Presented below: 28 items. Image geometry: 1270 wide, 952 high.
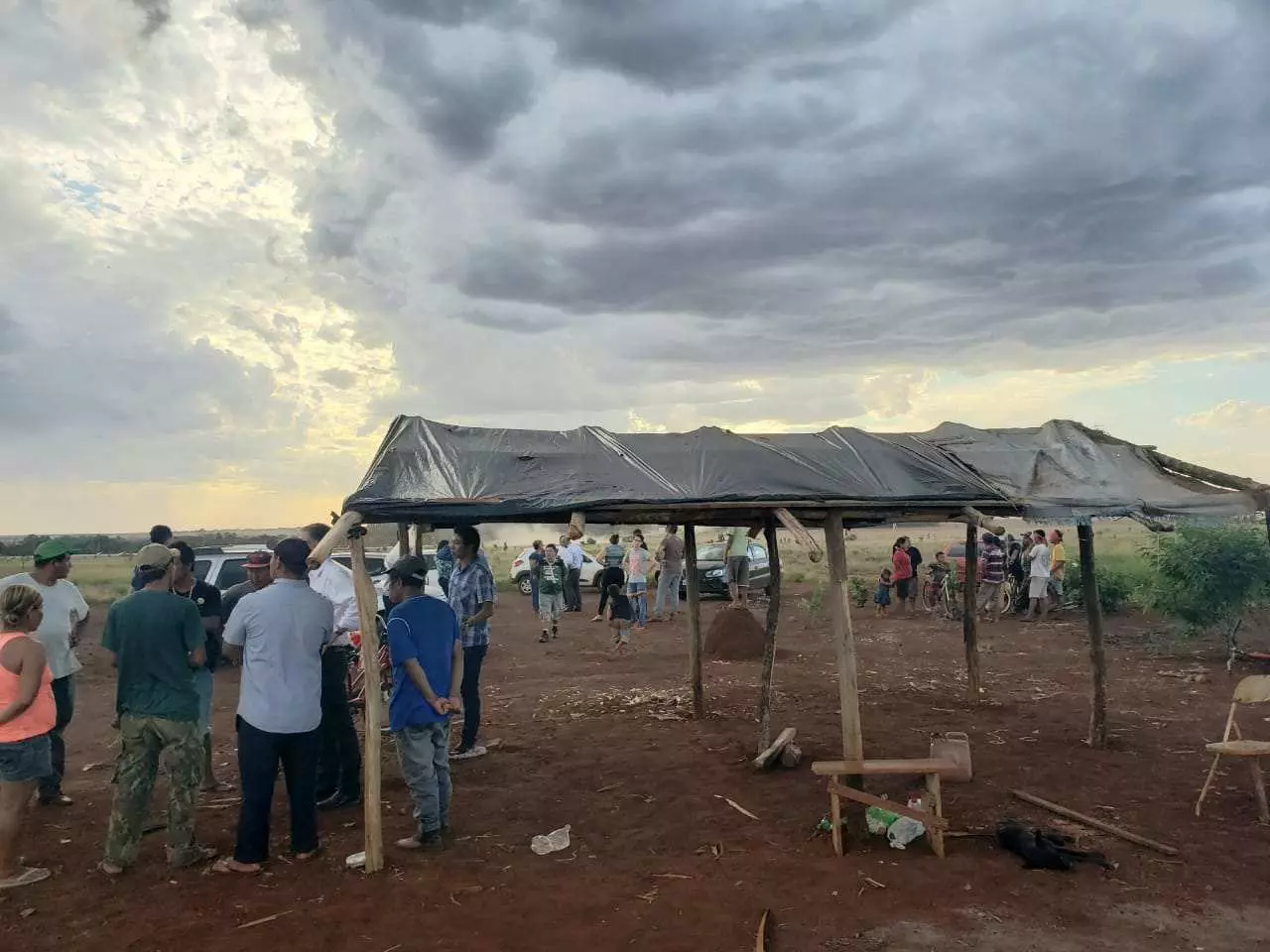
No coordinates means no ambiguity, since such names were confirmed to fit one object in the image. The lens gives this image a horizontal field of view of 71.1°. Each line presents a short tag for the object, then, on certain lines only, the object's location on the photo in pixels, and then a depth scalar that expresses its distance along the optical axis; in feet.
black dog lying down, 18.42
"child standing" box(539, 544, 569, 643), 54.44
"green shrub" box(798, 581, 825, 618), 66.95
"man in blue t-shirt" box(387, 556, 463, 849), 19.08
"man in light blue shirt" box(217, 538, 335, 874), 17.81
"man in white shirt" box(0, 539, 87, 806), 20.93
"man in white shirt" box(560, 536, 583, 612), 70.18
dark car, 73.41
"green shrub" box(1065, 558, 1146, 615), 62.80
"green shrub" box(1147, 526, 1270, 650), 45.16
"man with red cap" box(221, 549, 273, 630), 21.04
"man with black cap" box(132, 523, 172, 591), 26.66
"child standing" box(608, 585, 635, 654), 49.21
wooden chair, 21.12
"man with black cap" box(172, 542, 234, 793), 21.33
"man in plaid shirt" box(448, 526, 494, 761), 25.12
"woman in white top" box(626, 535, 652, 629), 59.00
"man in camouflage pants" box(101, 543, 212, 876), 18.11
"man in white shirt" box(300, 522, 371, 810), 21.74
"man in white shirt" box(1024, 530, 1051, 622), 59.06
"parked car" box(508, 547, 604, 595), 82.63
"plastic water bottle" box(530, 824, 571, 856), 19.81
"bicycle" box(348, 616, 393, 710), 23.22
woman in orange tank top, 16.96
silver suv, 47.73
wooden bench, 19.17
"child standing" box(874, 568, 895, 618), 67.21
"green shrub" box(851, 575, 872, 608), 72.79
